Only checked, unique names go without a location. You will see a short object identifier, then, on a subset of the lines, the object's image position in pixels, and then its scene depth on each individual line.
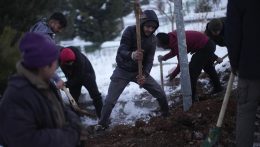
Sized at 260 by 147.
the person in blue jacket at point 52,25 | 5.10
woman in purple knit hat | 2.25
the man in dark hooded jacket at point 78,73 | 5.57
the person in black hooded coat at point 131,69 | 5.29
